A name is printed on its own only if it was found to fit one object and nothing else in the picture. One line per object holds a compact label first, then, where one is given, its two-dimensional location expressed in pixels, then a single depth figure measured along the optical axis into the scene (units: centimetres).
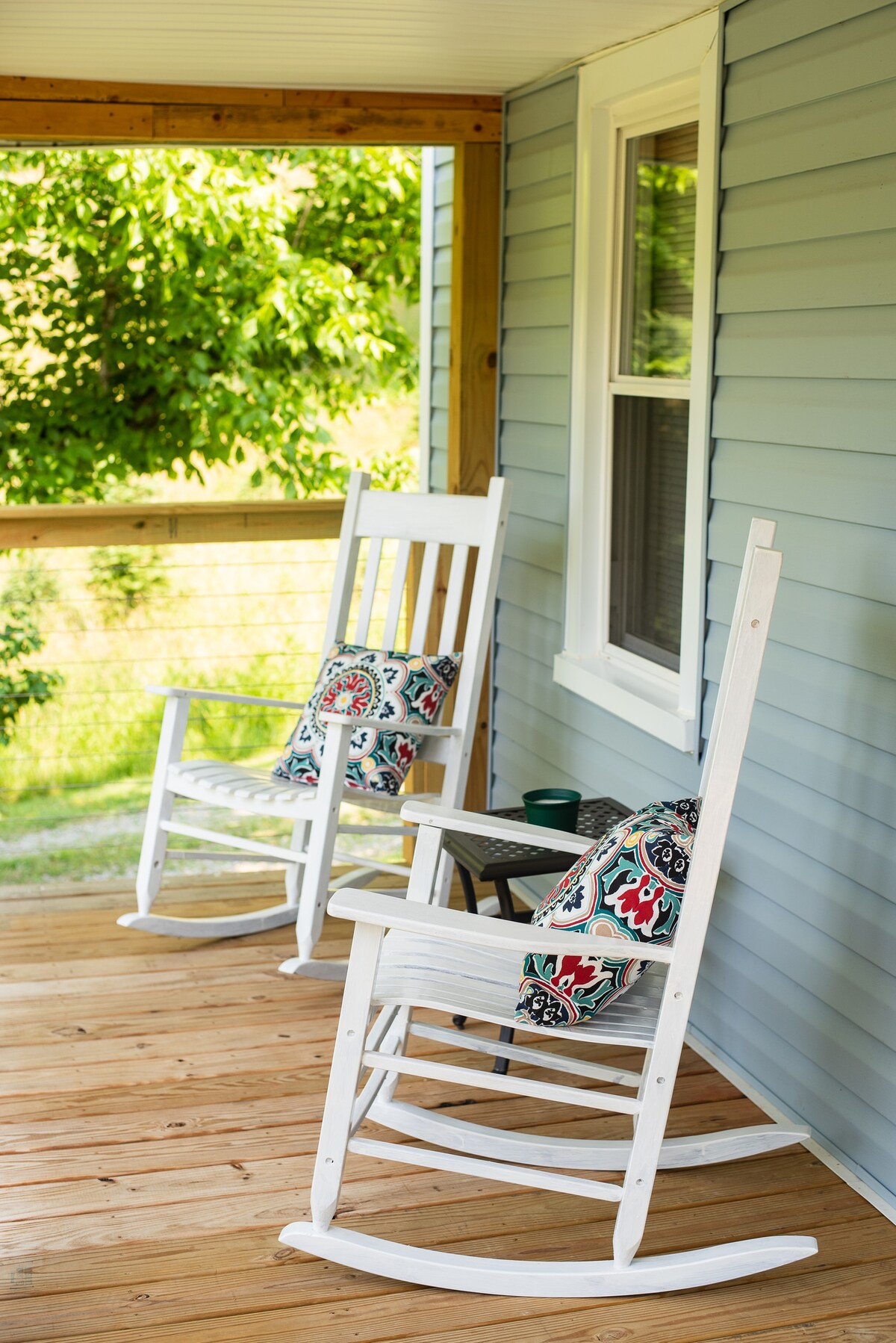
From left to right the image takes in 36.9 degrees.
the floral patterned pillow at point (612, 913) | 203
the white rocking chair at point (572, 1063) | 195
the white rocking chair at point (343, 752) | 309
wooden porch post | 391
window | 279
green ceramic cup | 275
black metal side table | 261
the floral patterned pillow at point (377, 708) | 328
